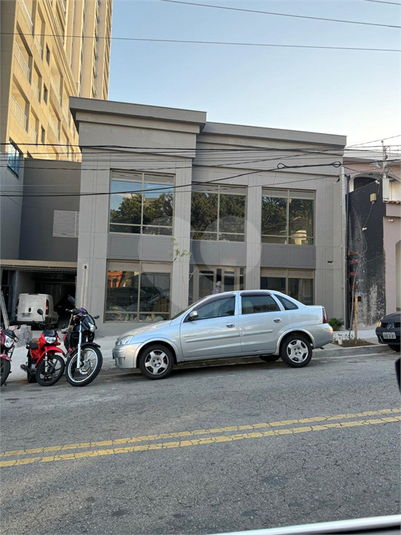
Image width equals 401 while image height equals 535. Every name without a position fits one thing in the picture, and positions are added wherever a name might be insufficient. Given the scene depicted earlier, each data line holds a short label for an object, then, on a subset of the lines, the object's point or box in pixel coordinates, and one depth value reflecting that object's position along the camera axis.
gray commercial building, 15.88
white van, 18.20
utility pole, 14.53
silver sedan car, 7.84
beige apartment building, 20.55
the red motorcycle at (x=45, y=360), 7.73
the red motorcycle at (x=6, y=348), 7.51
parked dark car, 9.72
